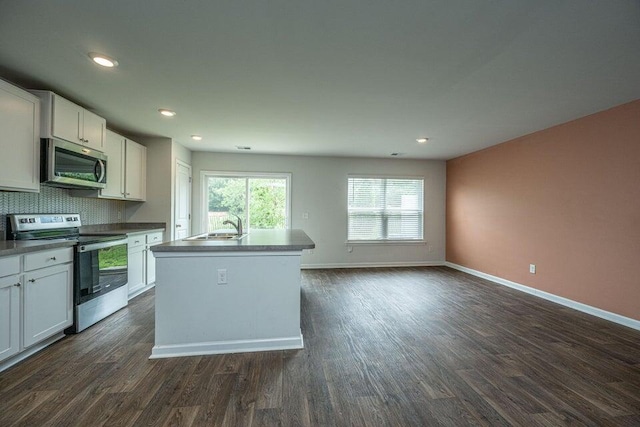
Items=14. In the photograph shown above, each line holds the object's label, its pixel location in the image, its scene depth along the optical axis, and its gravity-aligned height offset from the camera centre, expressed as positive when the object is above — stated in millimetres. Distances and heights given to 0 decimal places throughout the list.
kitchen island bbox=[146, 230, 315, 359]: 2240 -719
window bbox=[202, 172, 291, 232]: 5441 +260
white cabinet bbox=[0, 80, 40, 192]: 2221 +611
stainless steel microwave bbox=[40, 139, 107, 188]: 2582 +474
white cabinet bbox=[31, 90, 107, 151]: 2562 +921
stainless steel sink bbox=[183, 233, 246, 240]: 2824 -265
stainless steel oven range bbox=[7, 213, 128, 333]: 2604 -540
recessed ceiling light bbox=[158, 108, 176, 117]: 3201 +1192
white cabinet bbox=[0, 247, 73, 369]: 1990 -715
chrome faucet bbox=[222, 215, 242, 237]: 2997 -162
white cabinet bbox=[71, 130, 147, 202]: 3507 +578
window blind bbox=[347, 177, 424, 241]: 5852 +115
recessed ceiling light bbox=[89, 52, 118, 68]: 2059 +1177
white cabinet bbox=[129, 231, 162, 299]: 3570 -717
